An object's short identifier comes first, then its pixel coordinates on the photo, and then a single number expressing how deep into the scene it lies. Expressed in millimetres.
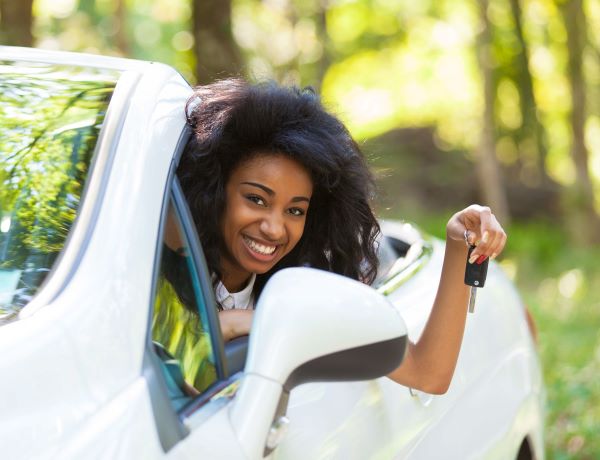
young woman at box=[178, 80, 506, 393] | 3610
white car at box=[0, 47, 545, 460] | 2209
